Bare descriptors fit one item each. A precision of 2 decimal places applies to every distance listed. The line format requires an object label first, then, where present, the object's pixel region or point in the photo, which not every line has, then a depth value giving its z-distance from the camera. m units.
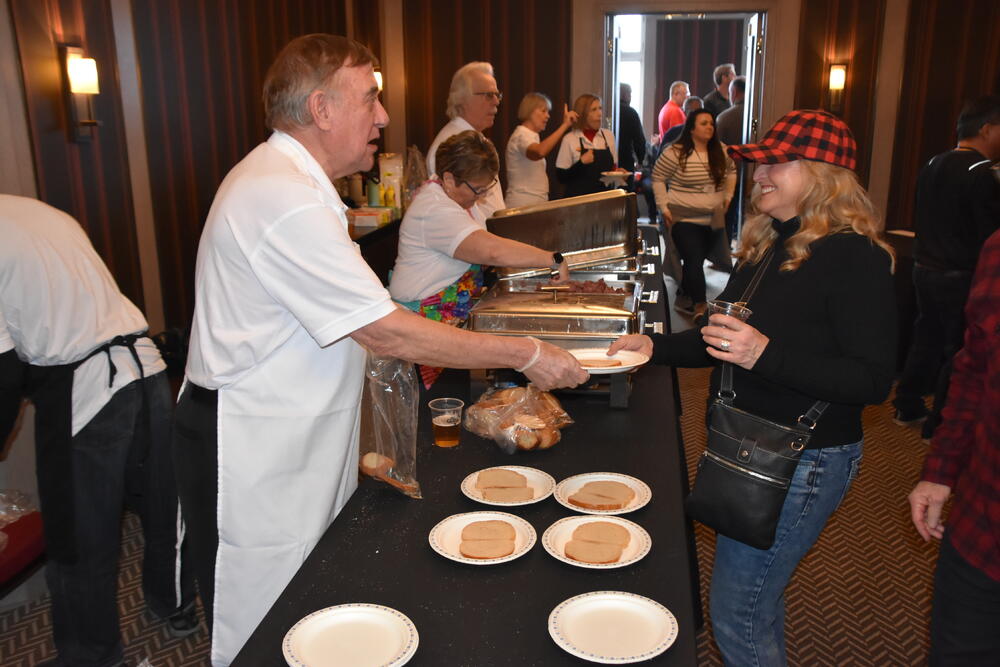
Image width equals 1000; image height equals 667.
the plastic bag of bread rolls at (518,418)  1.74
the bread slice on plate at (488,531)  1.37
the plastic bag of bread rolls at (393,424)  1.54
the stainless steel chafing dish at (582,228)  3.00
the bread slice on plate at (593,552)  1.31
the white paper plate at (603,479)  1.48
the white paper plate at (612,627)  1.08
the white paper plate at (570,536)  1.31
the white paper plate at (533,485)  1.52
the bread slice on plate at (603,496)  1.49
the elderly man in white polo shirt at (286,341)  1.38
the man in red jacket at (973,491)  1.29
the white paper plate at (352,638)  1.08
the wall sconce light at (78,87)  3.21
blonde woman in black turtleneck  1.46
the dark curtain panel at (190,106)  3.92
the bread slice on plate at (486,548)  1.33
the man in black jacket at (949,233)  3.40
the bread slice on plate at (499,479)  1.57
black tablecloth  1.13
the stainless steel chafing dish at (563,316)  2.08
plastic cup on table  1.79
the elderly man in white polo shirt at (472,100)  3.82
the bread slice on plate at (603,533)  1.36
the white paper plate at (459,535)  1.33
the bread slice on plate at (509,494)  1.51
